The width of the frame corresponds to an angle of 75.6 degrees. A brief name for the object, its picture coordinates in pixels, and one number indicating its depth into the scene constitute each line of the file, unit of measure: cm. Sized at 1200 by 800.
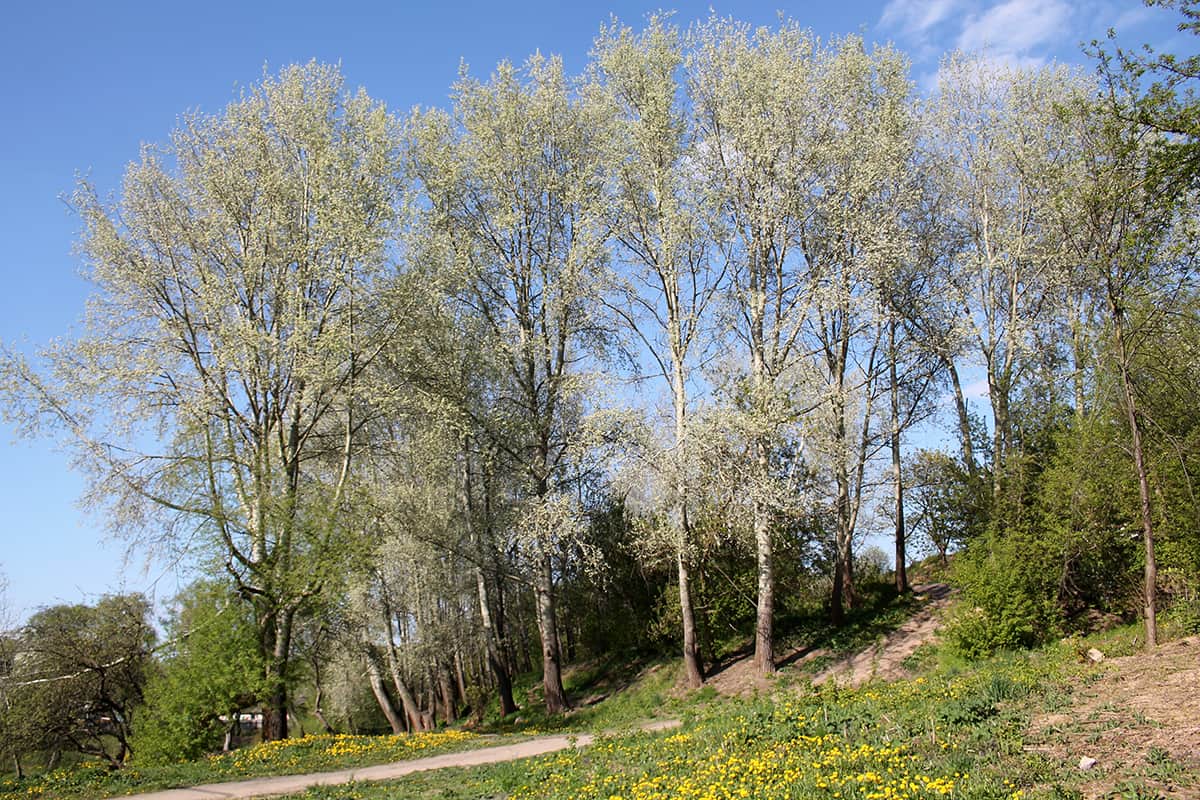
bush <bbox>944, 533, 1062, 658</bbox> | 1513
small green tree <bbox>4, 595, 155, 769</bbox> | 2319
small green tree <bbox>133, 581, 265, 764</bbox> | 1576
